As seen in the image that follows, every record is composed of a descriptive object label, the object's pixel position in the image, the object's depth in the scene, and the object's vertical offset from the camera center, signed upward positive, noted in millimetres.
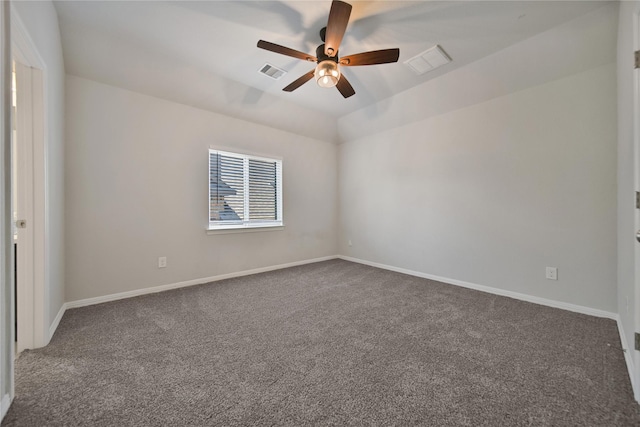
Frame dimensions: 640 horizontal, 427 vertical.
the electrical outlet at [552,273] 2602 -666
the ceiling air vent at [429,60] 2584 +1690
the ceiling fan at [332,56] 1908 +1373
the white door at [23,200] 1736 +87
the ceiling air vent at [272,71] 2855 +1695
